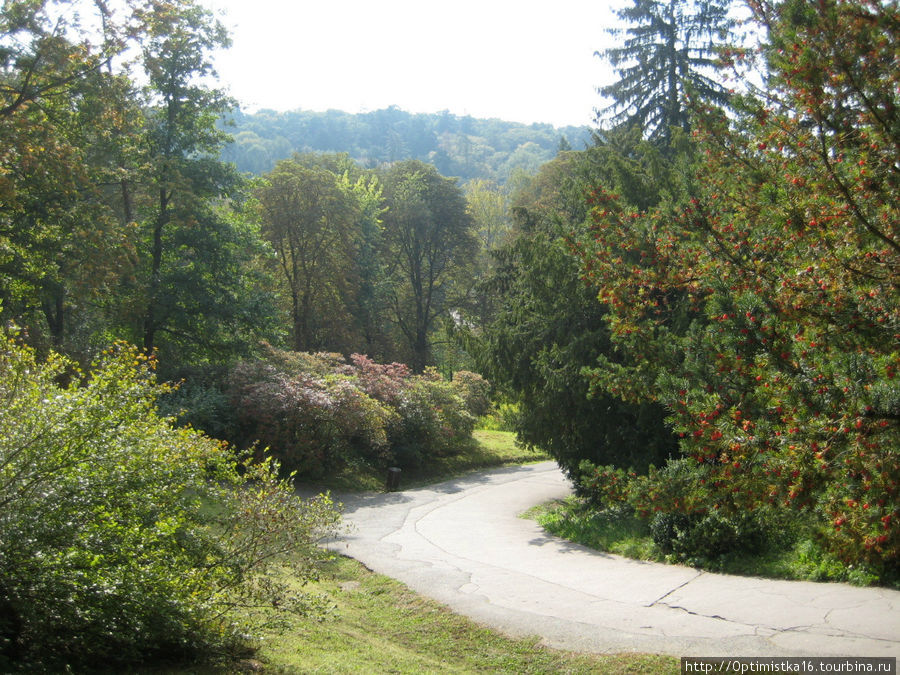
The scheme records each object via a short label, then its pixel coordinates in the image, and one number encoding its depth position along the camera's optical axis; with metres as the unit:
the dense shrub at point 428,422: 21.61
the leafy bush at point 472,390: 25.59
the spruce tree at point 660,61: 23.30
